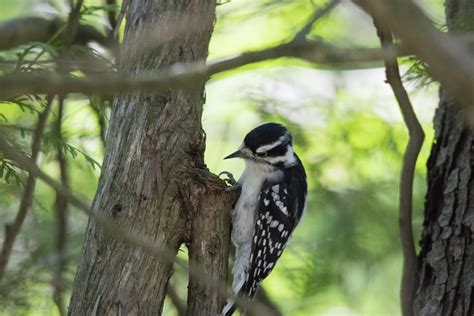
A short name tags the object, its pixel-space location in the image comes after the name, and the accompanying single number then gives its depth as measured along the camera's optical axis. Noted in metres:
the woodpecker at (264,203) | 8.43
